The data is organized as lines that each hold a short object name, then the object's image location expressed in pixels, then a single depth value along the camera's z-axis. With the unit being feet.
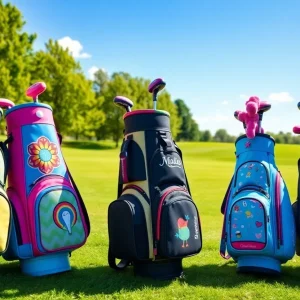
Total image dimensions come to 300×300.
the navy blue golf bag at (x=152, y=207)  11.78
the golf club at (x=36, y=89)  13.01
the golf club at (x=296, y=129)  13.50
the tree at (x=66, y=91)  126.93
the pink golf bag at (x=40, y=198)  12.12
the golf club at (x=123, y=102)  13.17
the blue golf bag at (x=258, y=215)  12.21
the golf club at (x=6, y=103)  13.53
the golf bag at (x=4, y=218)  11.28
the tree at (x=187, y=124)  278.07
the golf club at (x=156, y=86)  12.80
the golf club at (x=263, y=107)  13.43
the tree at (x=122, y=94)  152.87
